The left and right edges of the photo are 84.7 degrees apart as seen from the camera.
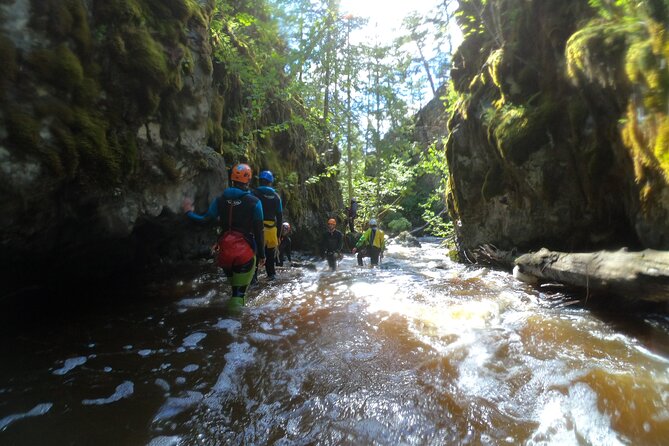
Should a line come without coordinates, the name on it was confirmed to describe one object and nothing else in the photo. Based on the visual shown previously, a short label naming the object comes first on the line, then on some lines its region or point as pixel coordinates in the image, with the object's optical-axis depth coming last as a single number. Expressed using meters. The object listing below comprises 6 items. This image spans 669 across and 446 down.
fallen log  3.53
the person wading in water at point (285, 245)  11.39
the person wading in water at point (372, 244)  12.44
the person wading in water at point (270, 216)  7.47
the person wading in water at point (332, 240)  11.51
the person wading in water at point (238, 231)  5.48
